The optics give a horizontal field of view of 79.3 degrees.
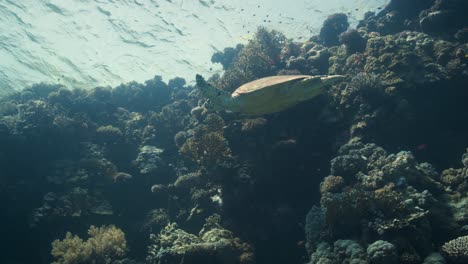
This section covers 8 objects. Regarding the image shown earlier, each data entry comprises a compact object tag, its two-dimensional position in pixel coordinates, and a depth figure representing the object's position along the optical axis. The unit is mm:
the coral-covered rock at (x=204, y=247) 7410
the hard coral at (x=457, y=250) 5586
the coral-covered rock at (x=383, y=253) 5504
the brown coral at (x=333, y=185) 8109
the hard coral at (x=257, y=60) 12562
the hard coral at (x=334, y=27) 19016
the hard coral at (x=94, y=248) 8070
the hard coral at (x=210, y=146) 9945
